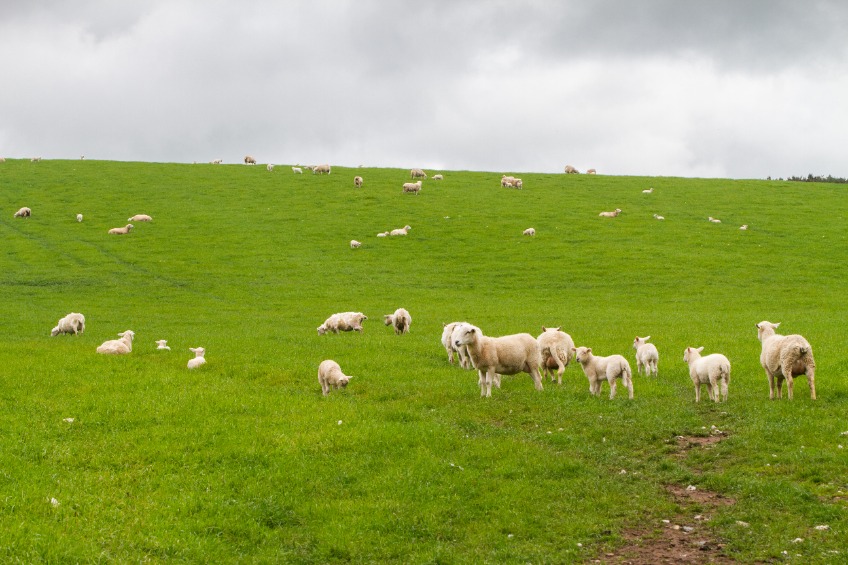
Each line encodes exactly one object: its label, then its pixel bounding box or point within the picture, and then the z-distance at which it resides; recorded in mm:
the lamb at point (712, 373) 17281
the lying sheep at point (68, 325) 31625
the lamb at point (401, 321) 31703
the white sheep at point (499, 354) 18203
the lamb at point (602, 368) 17906
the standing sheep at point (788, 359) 16500
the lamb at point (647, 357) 20875
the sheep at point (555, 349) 20375
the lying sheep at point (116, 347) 24250
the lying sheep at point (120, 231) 58750
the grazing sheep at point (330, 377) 19359
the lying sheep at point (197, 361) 22558
